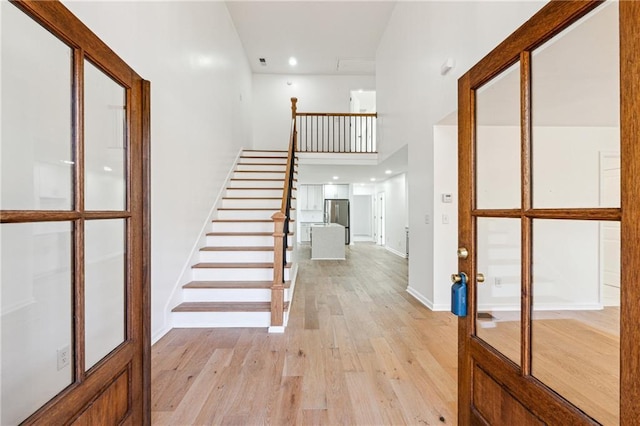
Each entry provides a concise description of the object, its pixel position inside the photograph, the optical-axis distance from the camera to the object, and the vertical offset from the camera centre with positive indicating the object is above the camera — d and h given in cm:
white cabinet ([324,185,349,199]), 1085 +74
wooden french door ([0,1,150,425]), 87 -5
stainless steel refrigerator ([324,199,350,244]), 1066 -1
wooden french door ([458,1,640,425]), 63 -3
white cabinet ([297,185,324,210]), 1085 +45
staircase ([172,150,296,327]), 297 -64
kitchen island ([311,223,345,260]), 744 -80
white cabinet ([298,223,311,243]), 1084 -78
